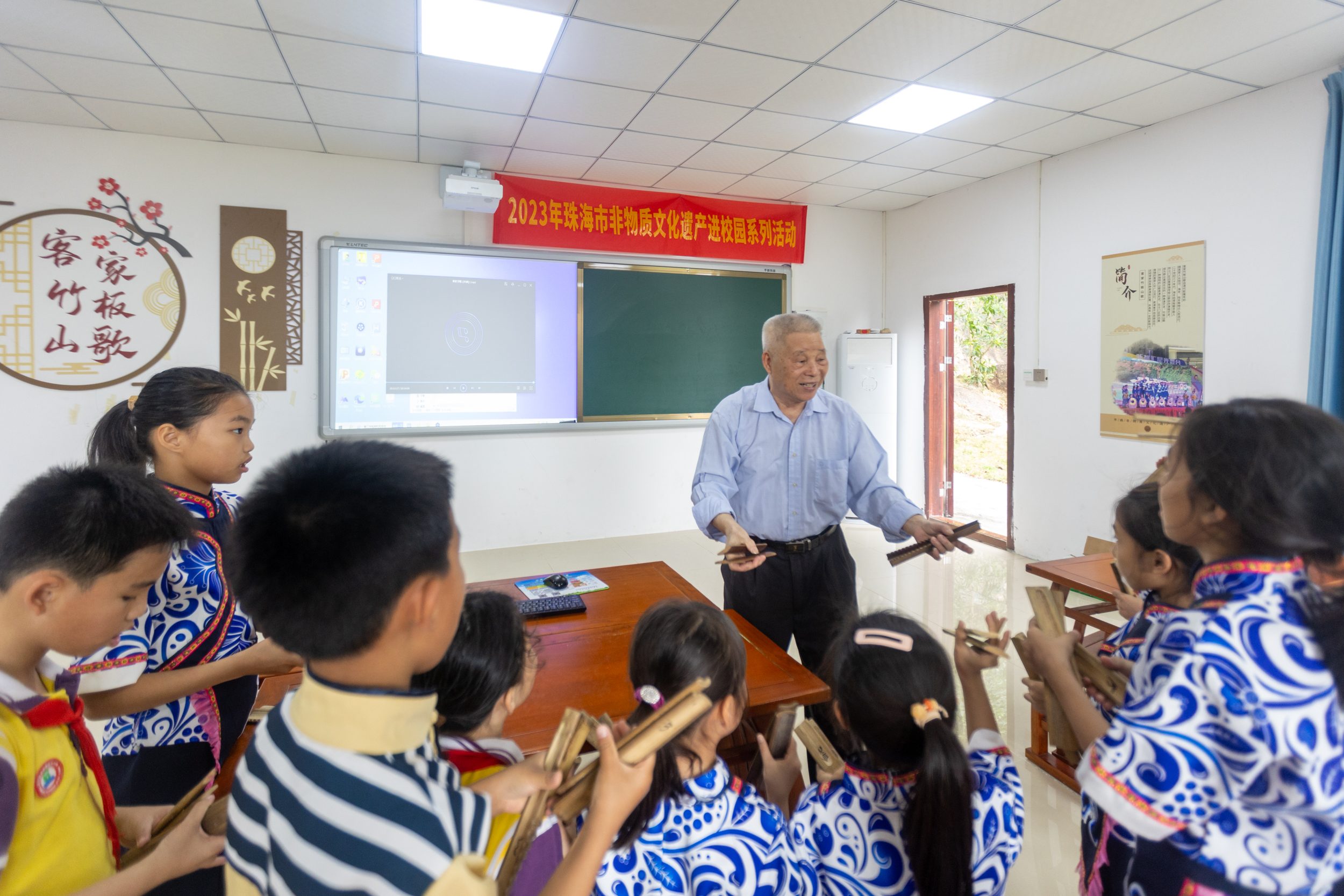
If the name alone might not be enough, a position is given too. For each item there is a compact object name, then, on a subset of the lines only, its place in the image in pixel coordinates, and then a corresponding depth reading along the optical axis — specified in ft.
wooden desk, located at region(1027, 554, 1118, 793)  7.54
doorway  19.47
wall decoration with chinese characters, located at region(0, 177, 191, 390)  13.34
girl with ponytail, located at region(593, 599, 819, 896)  3.41
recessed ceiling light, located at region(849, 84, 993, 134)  12.44
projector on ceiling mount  14.85
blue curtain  10.50
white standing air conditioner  20.04
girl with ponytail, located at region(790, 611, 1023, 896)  3.13
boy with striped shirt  1.93
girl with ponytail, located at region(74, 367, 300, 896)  4.15
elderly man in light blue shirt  7.41
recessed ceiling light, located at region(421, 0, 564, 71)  9.50
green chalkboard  17.78
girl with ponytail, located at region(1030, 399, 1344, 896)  2.54
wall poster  12.94
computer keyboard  6.43
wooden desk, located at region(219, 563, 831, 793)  4.61
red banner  16.56
